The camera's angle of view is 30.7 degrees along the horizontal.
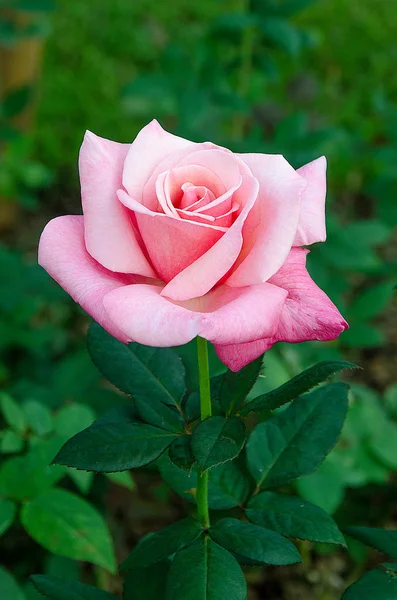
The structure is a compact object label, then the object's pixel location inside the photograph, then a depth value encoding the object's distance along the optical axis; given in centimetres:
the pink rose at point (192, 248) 60
